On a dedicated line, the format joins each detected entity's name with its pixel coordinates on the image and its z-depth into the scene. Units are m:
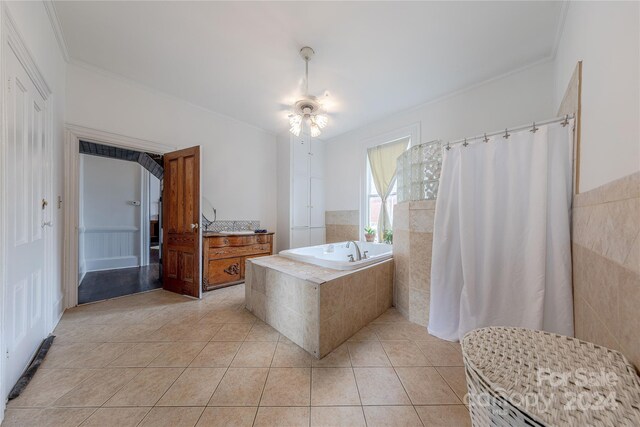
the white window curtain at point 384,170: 3.46
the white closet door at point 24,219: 1.22
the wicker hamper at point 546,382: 0.50
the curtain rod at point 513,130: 1.45
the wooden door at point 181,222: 2.67
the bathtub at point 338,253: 2.05
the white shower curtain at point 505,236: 1.42
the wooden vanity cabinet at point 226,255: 2.88
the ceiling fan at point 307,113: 2.19
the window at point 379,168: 3.33
